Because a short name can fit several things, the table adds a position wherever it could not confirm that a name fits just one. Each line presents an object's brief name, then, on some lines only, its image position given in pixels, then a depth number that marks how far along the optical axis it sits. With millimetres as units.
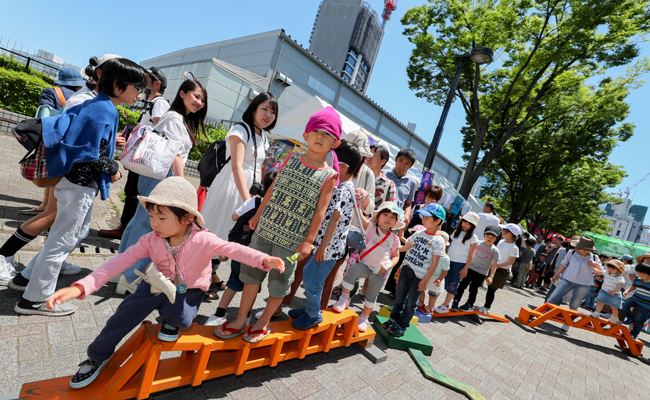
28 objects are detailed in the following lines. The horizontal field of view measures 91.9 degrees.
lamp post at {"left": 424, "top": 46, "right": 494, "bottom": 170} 7504
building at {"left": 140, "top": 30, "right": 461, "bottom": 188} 17938
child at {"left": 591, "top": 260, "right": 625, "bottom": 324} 6270
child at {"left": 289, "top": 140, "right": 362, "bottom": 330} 2438
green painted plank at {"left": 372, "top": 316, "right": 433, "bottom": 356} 3264
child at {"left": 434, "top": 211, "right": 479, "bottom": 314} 4641
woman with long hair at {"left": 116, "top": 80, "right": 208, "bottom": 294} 2654
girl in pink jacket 1600
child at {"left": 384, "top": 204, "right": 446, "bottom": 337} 3295
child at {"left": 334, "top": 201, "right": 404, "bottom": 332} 3189
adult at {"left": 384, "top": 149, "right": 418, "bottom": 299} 4352
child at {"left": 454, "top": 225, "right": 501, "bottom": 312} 5086
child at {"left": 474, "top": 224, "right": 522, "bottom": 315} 5449
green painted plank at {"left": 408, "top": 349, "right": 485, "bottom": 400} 2762
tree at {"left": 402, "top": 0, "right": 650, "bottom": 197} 9703
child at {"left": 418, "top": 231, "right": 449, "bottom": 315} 3566
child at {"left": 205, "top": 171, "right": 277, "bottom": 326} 2595
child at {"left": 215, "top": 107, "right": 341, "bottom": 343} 2195
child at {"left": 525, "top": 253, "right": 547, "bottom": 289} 12734
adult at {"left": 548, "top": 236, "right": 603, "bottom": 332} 6148
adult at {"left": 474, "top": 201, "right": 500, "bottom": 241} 7344
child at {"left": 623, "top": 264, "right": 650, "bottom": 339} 6199
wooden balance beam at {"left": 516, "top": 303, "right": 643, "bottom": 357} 5762
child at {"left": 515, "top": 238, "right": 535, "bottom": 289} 10995
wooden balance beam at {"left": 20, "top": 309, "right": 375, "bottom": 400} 1562
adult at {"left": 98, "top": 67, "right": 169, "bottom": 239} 3271
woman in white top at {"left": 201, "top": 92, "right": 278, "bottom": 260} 2746
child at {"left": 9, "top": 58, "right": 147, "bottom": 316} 2039
